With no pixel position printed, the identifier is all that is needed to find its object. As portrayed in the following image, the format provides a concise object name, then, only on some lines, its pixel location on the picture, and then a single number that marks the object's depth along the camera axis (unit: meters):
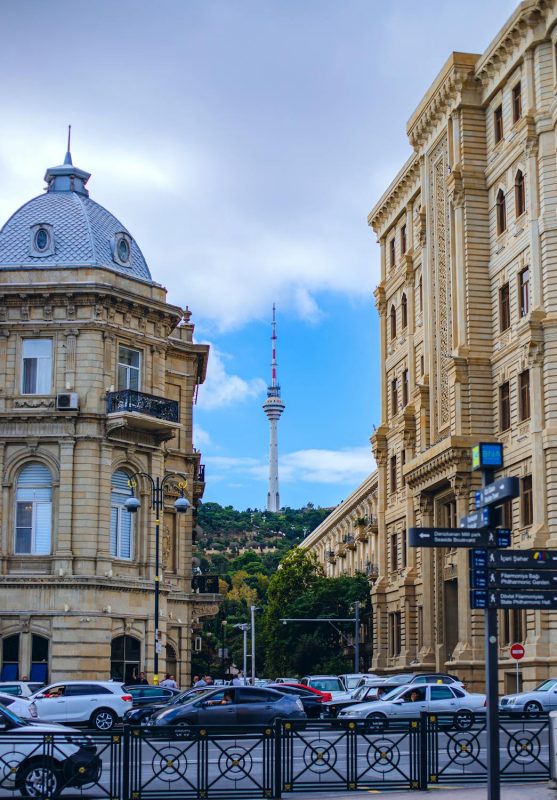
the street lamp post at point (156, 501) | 41.97
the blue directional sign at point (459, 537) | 17.17
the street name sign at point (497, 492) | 16.25
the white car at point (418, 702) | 35.50
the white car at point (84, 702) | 36.06
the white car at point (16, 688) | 38.03
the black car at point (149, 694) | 40.28
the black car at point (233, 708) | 32.97
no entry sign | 46.38
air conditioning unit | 50.00
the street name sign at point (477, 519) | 17.18
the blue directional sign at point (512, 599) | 16.86
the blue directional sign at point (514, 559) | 17.14
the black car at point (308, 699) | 39.16
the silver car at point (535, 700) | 38.06
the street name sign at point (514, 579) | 17.02
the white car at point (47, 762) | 19.89
